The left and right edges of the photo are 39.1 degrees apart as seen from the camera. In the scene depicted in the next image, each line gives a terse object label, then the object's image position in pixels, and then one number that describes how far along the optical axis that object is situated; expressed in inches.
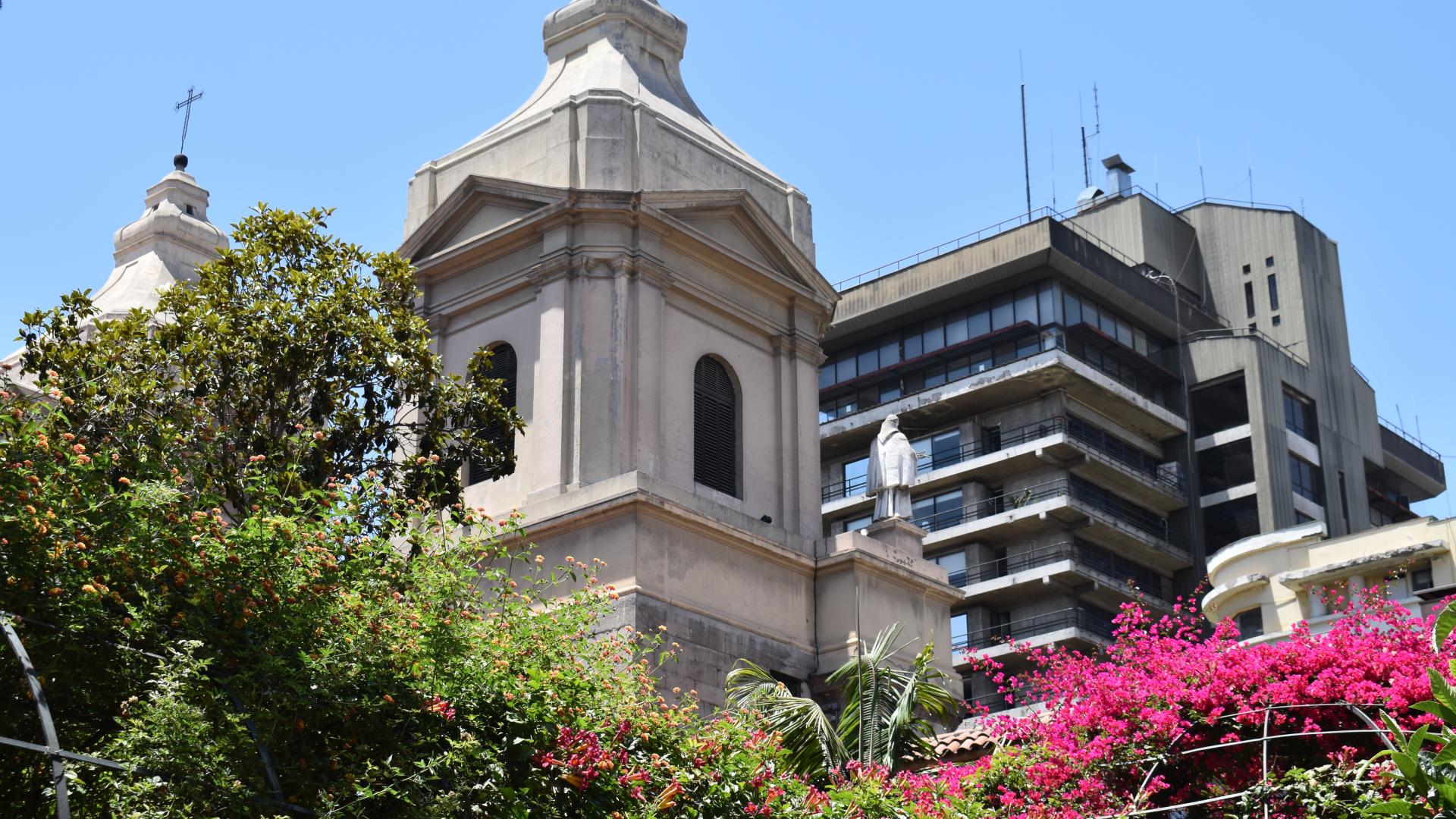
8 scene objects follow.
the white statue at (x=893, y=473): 1406.3
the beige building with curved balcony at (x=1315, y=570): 2016.5
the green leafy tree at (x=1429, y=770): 751.1
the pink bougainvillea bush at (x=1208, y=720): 889.5
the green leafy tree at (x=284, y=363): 994.1
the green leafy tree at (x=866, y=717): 906.7
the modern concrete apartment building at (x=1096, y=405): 2694.4
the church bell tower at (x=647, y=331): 1251.8
